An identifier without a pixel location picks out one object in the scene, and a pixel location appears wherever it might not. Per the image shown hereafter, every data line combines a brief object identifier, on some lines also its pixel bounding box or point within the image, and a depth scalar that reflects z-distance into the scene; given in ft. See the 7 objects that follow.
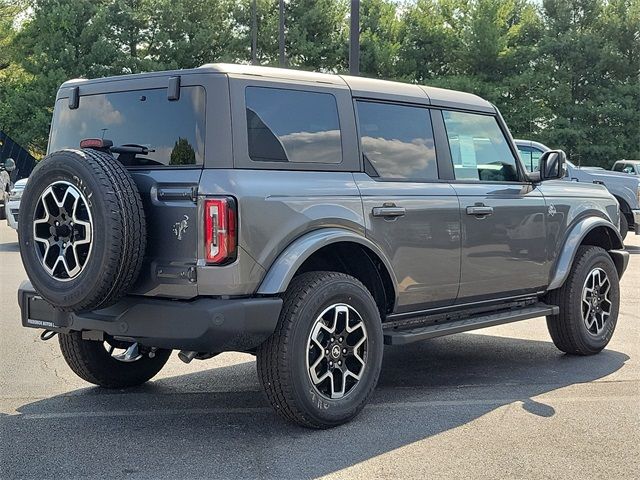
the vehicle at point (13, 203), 46.09
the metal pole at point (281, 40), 66.72
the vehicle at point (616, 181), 50.31
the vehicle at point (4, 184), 60.46
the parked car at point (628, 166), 73.14
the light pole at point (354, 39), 42.34
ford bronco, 14.32
